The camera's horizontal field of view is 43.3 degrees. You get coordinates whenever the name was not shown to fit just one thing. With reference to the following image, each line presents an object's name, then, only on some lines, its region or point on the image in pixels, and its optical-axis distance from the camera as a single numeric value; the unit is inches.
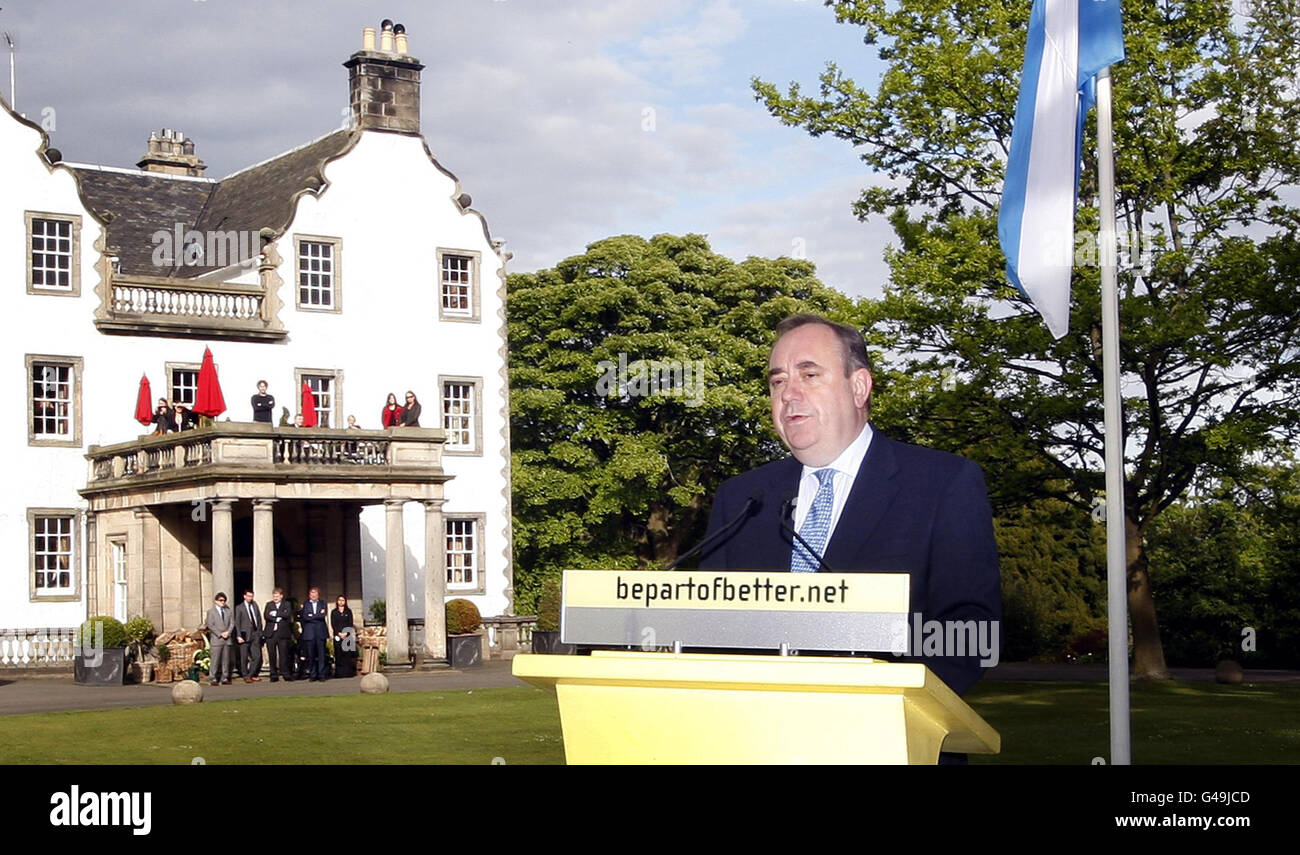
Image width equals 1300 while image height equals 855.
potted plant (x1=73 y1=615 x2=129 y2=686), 1327.5
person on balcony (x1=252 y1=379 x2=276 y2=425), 1459.2
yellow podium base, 138.3
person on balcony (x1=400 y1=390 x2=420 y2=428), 1496.1
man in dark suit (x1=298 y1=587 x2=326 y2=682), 1350.9
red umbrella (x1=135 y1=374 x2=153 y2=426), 1514.5
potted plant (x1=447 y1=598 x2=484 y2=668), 1503.4
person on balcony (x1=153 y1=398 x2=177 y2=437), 1473.9
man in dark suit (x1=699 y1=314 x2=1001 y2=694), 180.9
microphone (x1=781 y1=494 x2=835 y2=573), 176.4
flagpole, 440.5
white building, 1455.5
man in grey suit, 1294.3
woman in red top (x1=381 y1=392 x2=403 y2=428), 1558.8
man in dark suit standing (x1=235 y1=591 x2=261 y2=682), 1315.2
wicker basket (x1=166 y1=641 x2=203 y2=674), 1349.7
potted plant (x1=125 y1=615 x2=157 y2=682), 1359.5
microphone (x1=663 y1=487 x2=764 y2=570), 178.5
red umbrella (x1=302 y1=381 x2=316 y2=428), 1569.9
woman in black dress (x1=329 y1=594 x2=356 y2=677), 1400.1
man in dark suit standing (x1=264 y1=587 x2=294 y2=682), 1342.3
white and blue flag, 443.8
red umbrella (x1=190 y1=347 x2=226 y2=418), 1401.8
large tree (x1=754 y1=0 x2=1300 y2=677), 1160.2
